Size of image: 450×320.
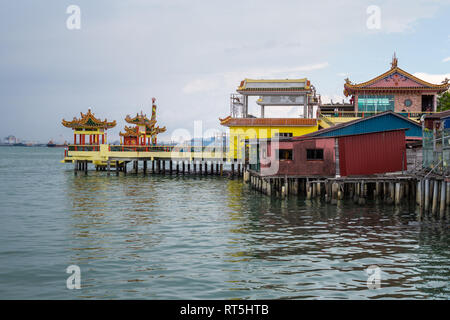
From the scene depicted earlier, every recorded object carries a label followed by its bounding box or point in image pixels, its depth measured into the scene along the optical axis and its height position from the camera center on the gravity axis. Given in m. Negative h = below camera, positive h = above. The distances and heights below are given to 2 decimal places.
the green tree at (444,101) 54.99 +6.86
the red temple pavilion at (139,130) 58.62 +3.35
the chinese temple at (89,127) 54.09 +3.43
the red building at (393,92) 48.38 +6.86
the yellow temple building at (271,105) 49.69 +5.16
